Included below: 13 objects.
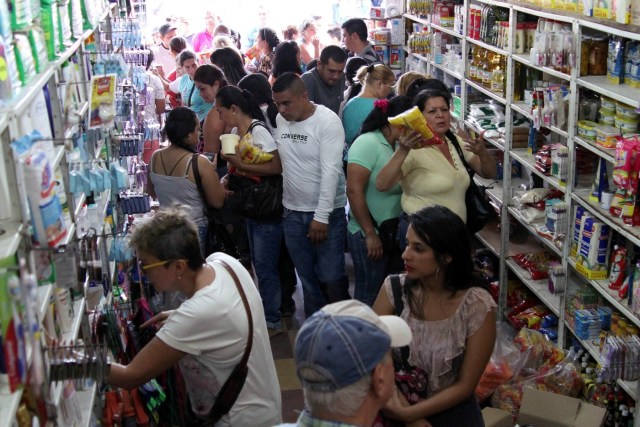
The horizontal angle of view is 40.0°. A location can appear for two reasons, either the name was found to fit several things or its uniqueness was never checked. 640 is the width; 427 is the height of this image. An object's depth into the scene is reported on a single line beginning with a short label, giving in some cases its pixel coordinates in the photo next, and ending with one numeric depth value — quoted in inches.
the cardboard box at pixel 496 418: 169.9
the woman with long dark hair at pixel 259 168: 205.0
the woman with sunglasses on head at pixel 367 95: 228.4
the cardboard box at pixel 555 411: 166.7
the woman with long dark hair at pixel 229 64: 276.5
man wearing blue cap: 76.9
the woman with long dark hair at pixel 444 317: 115.4
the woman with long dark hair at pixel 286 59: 285.1
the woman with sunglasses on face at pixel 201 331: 110.7
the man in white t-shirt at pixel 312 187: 193.2
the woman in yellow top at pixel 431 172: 172.9
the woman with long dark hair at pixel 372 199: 180.5
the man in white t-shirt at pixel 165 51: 387.5
